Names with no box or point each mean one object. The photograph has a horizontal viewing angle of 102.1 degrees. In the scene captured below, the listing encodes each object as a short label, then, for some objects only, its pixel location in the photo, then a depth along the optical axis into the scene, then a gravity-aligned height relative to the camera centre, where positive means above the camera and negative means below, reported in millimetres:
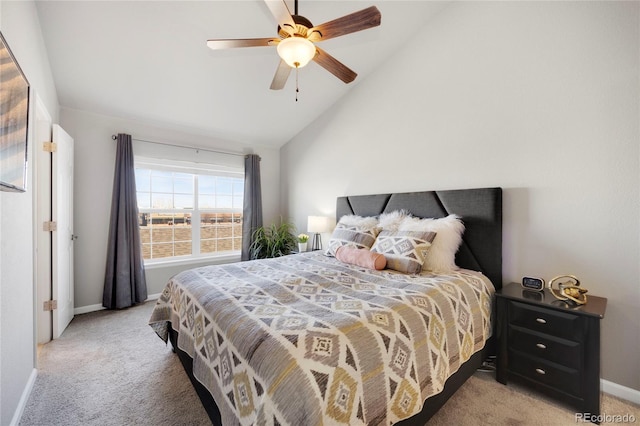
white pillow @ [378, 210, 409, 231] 2705 -108
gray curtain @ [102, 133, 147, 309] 3197 -381
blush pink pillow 2281 -443
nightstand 1552 -881
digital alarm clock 1954 -560
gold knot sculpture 1700 -547
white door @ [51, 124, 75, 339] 2477 -214
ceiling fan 1570 +1170
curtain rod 3278 +924
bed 980 -601
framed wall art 1146 +427
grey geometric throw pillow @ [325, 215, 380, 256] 2674 -259
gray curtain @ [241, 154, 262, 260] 4328 +128
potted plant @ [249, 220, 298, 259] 4148 -539
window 3680 +8
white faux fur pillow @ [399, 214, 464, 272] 2236 -293
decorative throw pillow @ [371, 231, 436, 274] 2174 -349
